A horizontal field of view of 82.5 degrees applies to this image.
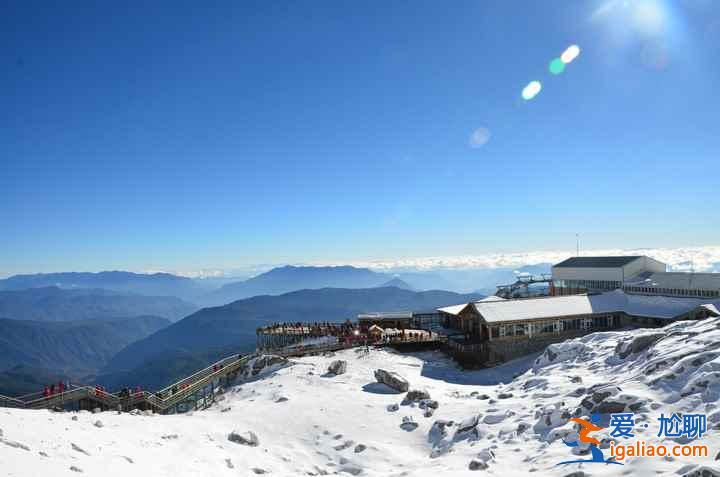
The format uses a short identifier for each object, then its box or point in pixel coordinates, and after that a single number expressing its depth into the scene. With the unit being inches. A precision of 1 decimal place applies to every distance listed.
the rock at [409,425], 998.8
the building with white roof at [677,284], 1927.9
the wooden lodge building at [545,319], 1651.1
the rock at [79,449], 619.2
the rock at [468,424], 892.6
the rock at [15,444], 555.9
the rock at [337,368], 1427.2
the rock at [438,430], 930.7
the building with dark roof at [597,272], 2470.5
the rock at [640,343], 1072.8
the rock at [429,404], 1091.7
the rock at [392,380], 1253.1
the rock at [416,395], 1146.7
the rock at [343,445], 936.9
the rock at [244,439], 903.1
